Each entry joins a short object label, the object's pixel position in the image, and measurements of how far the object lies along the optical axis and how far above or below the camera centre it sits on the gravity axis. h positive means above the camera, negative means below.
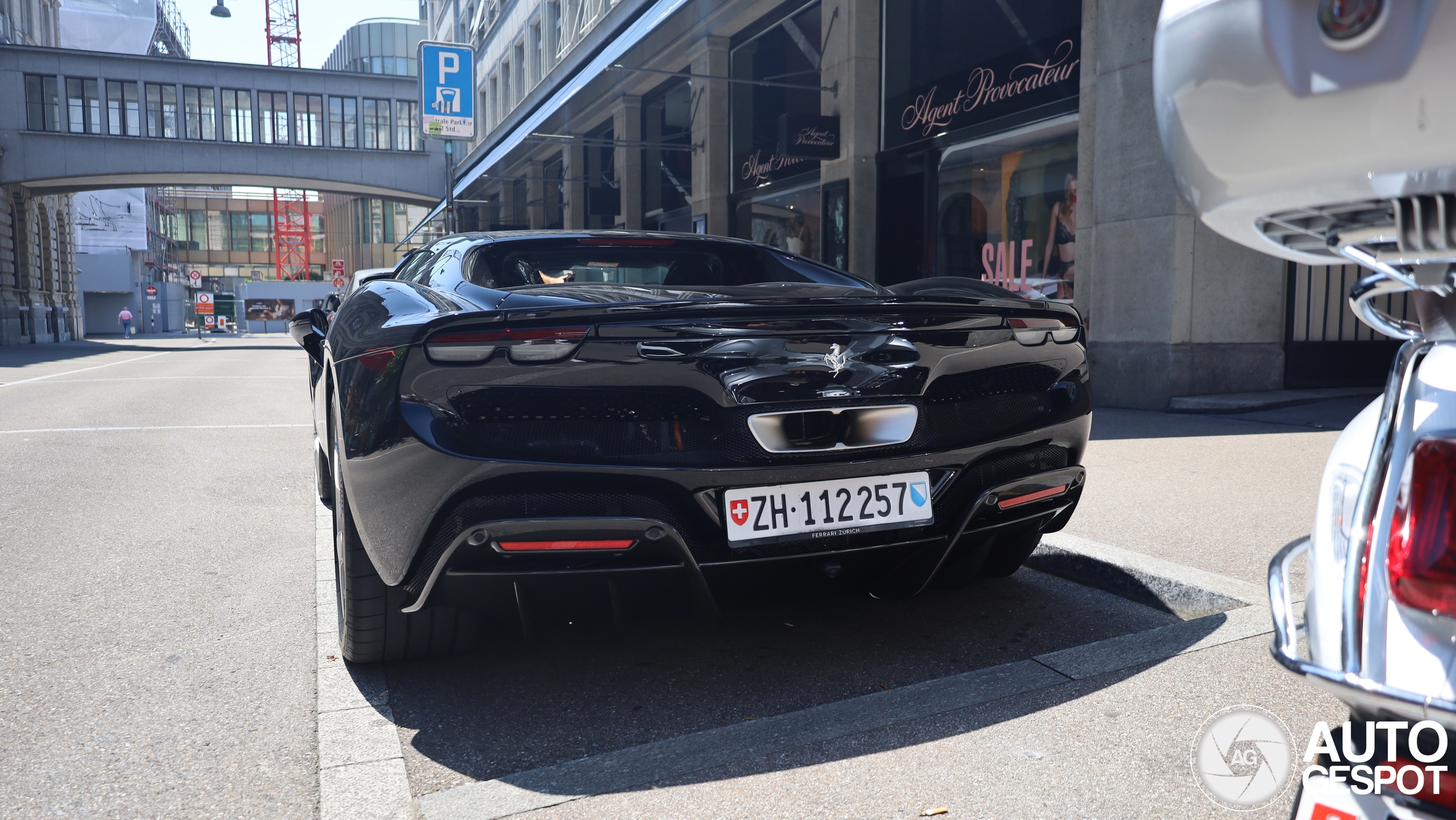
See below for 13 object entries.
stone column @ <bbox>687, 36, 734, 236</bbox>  17.27 +2.73
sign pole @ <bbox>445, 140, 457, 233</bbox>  22.32 +2.46
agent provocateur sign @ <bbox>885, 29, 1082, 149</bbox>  9.88 +2.30
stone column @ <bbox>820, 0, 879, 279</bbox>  13.04 +2.51
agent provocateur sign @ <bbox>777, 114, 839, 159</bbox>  12.84 +2.15
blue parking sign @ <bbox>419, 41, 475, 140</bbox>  21.09 +4.44
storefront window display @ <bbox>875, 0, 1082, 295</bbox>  10.02 +1.80
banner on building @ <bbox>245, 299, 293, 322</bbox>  70.38 -0.12
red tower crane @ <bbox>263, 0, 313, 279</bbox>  80.25 +6.85
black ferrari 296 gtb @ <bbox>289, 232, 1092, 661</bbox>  2.23 -0.31
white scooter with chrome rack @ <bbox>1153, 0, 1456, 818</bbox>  0.94 +0.10
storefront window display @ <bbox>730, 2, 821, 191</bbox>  14.64 +3.29
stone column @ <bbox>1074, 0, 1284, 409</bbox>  8.55 +0.35
